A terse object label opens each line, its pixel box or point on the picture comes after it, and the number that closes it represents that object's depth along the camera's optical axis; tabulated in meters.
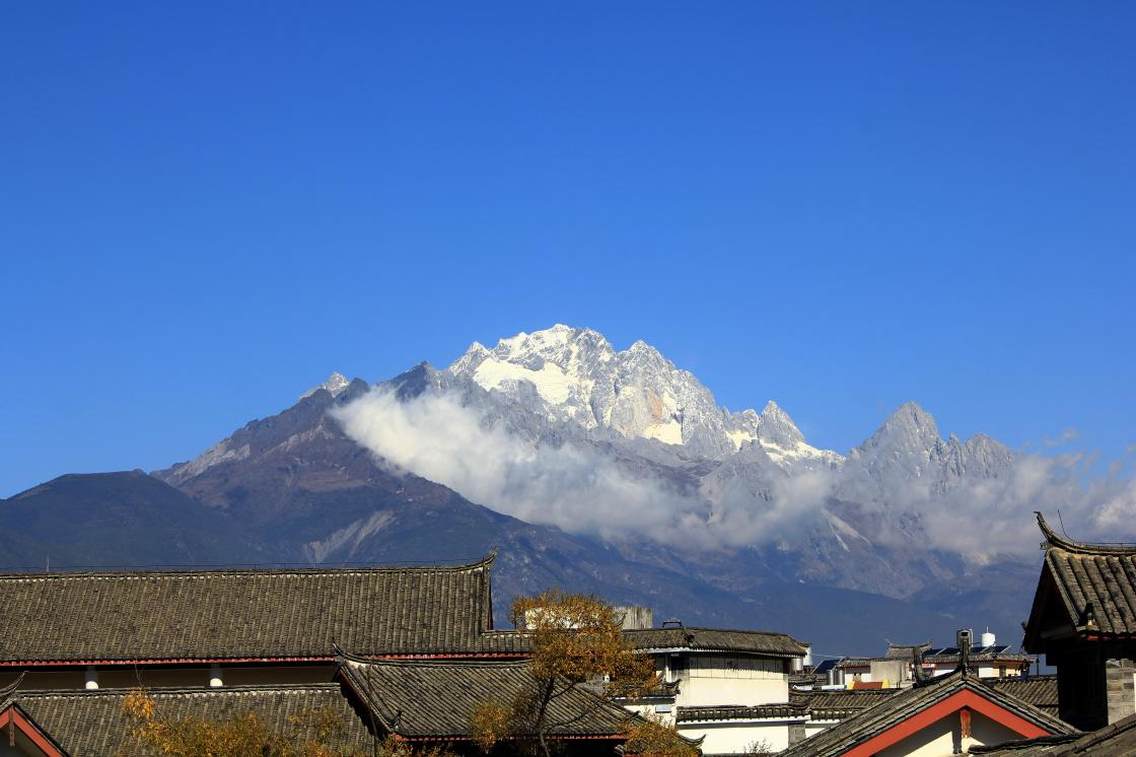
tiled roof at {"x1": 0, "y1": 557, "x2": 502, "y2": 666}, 61.47
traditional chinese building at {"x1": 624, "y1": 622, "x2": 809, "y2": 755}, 70.62
